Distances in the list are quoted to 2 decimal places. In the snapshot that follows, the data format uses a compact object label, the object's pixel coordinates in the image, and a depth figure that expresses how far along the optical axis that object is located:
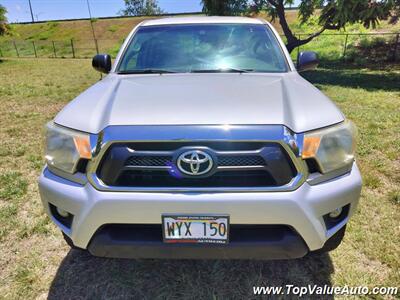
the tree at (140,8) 78.22
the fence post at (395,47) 15.97
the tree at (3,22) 22.22
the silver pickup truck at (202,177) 1.68
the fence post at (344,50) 17.21
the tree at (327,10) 11.30
